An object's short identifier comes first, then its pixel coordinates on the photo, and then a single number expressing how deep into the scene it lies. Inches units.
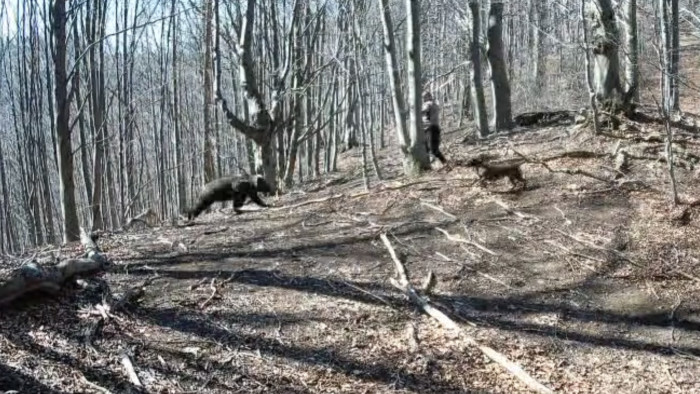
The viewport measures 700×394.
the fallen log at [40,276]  181.6
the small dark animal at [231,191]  370.3
